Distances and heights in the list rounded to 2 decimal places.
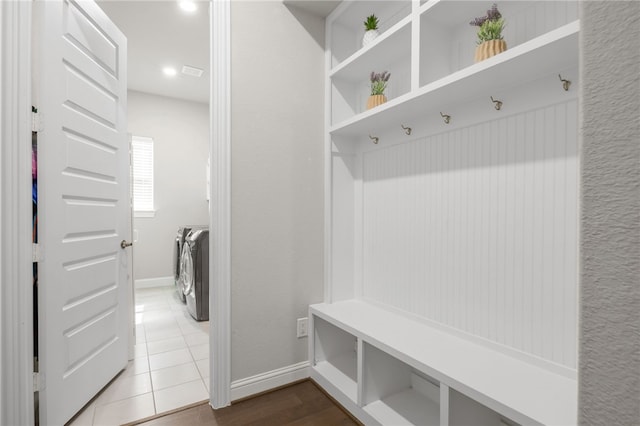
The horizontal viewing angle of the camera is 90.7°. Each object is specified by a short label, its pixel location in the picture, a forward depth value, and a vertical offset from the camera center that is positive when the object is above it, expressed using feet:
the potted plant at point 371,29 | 5.86 +3.42
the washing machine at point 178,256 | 12.44 -1.94
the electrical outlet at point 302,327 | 6.66 -2.46
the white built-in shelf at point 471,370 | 3.27 -1.99
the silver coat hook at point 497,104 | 4.35 +1.50
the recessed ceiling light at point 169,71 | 12.11 +5.47
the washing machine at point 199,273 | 10.00 -1.97
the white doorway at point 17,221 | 4.42 -0.15
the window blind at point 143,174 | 14.51 +1.74
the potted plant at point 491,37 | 3.97 +2.23
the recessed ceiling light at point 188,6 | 8.11 +5.40
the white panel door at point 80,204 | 4.89 +0.13
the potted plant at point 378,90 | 5.85 +2.28
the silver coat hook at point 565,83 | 3.67 +1.50
